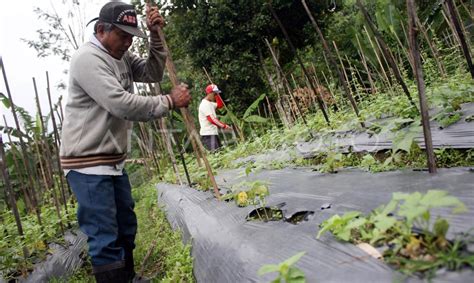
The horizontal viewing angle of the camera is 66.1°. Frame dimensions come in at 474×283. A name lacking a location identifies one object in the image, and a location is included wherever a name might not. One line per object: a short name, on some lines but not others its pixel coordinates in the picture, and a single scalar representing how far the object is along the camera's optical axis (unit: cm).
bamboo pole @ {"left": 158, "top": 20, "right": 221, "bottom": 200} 233
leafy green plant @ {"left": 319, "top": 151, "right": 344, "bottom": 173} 210
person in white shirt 647
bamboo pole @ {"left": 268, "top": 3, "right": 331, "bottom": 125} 327
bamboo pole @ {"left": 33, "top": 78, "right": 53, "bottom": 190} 359
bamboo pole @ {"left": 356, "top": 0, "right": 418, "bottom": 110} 223
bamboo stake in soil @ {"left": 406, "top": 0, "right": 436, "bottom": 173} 156
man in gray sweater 188
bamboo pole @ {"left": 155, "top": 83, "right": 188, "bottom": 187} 338
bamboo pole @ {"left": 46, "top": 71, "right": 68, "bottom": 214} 368
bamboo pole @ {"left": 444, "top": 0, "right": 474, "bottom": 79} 210
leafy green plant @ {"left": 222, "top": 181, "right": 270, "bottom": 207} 168
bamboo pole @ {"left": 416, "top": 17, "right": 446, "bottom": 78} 426
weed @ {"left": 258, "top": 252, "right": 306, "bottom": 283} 91
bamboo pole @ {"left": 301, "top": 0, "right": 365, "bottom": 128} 297
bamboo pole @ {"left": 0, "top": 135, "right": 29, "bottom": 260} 276
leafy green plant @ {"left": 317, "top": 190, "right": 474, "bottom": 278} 79
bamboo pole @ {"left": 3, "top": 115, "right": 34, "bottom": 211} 387
